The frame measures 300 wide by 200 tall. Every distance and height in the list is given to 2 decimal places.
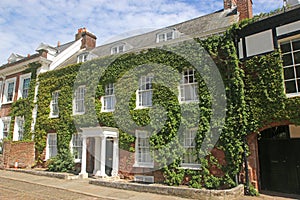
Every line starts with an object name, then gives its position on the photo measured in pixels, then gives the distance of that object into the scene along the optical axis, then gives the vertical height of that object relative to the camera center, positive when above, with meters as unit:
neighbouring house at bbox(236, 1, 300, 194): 10.03 +2.00
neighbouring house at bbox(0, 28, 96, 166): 18.88 +4.59
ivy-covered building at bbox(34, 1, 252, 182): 13.28 +2.47
